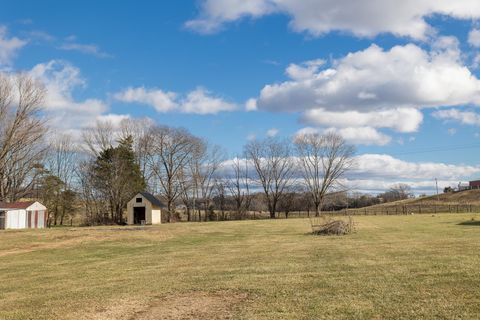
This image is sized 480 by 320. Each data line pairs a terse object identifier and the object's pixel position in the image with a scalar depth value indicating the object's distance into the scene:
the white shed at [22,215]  45.22
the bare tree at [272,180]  78.06
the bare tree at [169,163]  69.75
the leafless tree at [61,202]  64.06
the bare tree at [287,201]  79.62
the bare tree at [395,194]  138.75
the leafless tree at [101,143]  67.94
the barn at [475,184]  122.47
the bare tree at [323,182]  77.38
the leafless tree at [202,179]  76.44
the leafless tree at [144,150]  70.56
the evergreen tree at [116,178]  62.94
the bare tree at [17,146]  47.47
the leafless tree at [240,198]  78.25
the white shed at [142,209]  55.72
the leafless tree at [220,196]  80.44
